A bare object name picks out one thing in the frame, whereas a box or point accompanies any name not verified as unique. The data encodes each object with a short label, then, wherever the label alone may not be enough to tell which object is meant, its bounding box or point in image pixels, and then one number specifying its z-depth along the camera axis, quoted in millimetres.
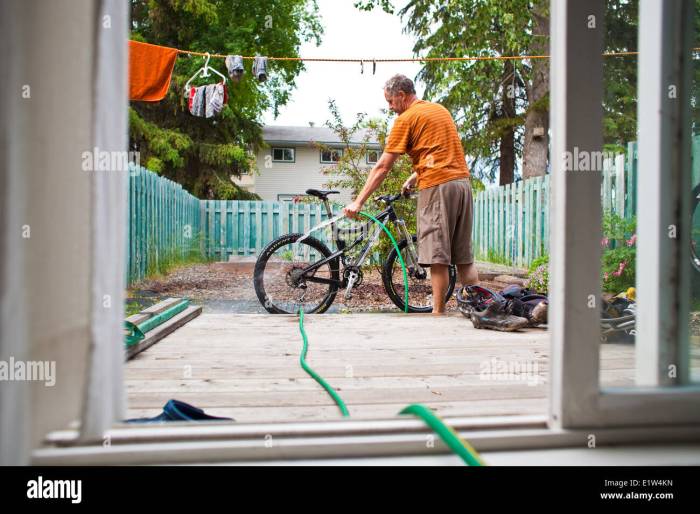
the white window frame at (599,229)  1151
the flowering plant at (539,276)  4535
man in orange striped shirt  3520
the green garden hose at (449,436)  1069
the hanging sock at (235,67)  6734
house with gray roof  24719
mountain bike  4160
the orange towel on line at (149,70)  5441
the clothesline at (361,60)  5932
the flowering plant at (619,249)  1716
